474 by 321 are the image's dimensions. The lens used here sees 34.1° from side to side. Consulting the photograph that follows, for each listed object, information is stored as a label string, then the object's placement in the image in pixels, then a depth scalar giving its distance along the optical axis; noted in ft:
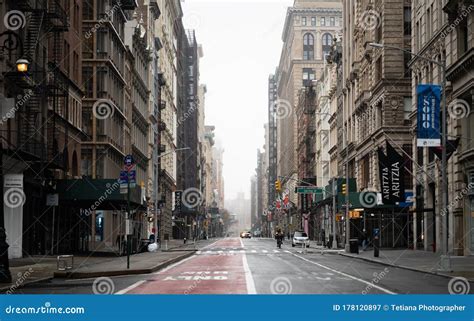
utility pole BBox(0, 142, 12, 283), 72.59
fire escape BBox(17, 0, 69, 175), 129.80
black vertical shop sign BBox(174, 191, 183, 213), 418.74
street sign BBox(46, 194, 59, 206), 144.56
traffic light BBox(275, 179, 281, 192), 239.30
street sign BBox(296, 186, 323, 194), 251.11
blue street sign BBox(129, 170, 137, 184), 111.24
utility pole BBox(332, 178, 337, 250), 233.76
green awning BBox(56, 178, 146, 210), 152.35
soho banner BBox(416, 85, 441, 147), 111.96
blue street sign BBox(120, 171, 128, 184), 105.43
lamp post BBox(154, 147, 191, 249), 335.96
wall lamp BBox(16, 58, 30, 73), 84.84
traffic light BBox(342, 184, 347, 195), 216.70
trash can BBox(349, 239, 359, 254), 185.06
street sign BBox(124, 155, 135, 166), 105.66
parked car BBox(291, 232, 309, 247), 248.32
